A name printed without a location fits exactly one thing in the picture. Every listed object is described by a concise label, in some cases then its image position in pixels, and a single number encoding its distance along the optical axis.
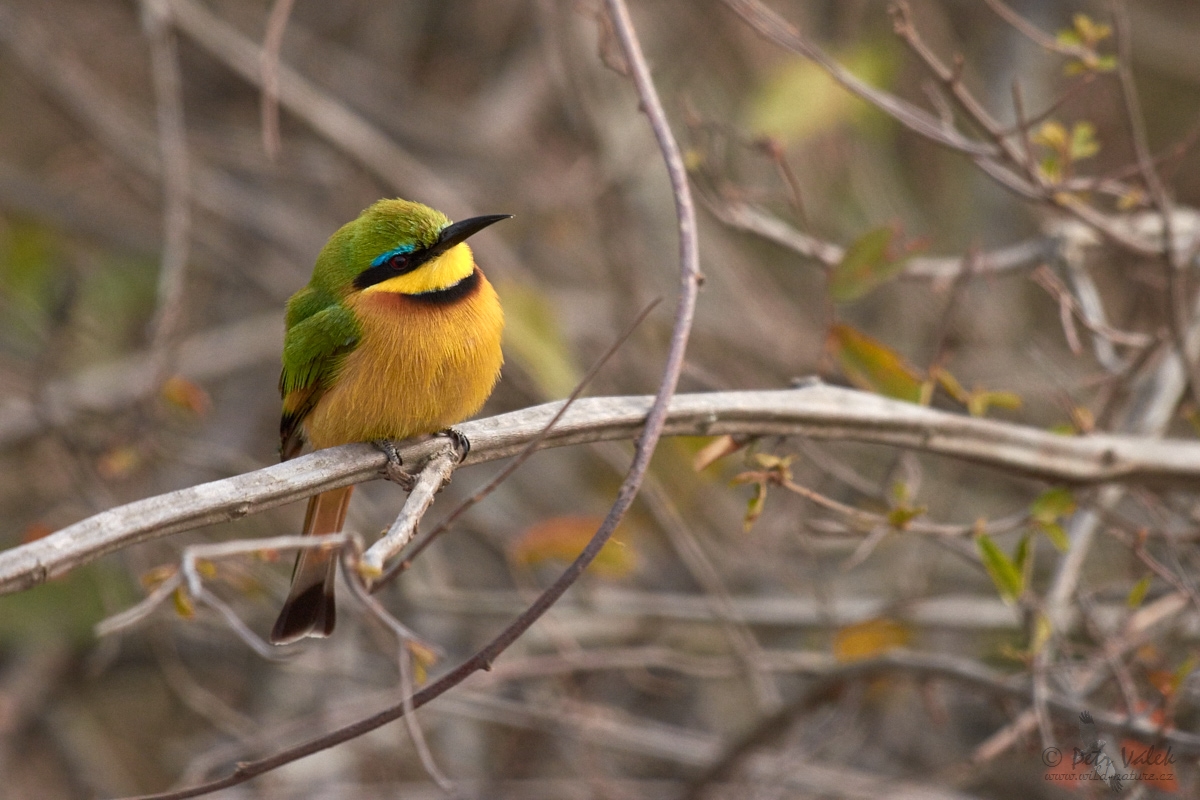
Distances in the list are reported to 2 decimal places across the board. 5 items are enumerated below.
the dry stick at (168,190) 6.35
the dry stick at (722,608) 6.66
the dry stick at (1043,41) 5.16
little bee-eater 4.93
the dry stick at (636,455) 3.06
